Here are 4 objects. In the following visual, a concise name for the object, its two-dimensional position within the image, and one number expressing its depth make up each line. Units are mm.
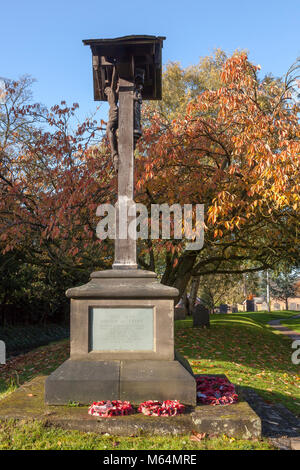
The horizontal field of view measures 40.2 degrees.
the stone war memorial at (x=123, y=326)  5102
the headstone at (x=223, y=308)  45938
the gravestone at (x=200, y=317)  18445
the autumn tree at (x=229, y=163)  8490
